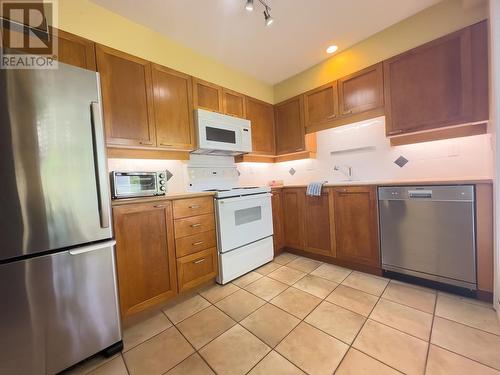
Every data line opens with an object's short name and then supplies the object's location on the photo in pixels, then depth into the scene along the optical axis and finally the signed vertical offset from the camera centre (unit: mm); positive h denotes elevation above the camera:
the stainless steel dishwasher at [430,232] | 1646 -530
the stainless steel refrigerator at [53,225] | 1002 -175
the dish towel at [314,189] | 2448 -140
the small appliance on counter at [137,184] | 1617 +25
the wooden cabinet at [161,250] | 1544 -538
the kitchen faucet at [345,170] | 2695 +74
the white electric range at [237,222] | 2131 -456
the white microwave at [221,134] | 2299 +573
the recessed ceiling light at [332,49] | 2436 +1490
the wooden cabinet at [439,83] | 1718 +781
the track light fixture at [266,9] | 1597 +1387
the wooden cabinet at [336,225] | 2145 -559
